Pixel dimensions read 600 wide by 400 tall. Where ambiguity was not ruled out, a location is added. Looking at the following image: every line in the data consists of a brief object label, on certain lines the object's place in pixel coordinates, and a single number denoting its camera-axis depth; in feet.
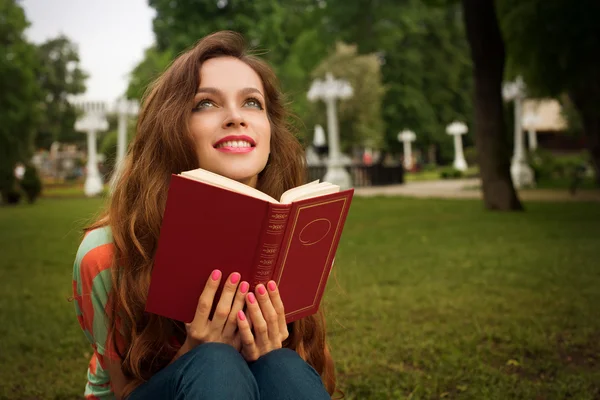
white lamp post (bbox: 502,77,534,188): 62.18
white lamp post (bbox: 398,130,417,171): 118.19
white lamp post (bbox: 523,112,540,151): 106.32
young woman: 5.35
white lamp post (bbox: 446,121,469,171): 113.91
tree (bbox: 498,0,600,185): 31.45
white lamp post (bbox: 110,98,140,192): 72.74
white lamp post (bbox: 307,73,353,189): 61.87
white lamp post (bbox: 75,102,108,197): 74.79
